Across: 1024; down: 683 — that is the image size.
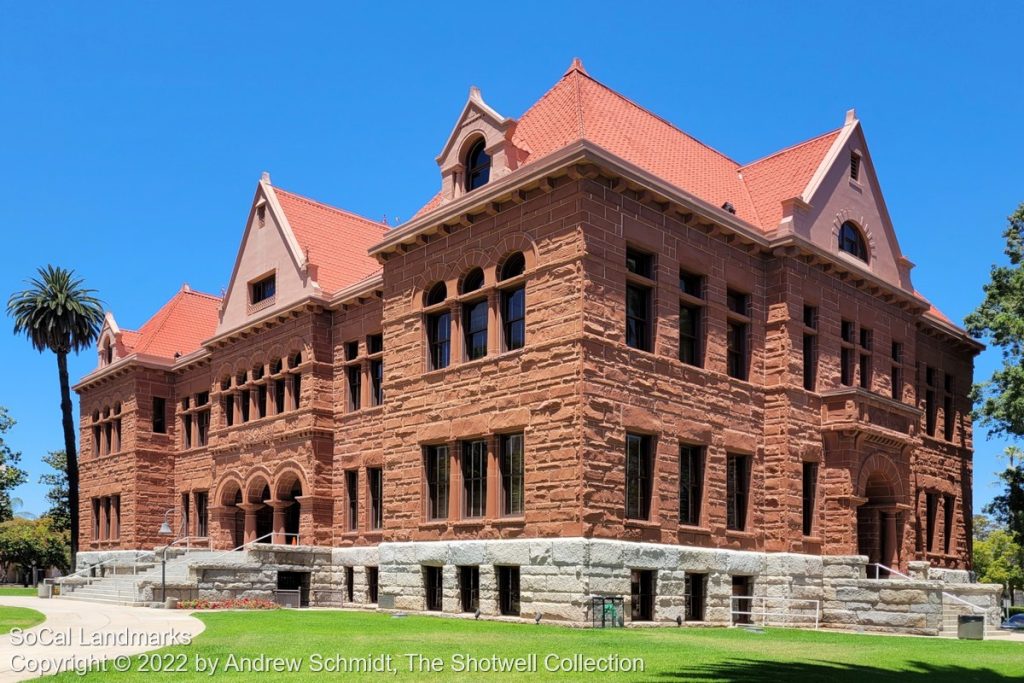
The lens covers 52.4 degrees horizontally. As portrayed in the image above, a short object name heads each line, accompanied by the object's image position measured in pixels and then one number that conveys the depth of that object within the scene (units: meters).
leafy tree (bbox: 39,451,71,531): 73.12
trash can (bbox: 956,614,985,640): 24.05
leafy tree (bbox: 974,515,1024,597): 73.12
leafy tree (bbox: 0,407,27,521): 66.56
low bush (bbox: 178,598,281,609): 30.08
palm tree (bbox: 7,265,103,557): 56.69
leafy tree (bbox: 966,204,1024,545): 34.53
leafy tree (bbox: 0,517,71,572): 76.88
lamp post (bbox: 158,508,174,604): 29.75
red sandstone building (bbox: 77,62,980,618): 24.62
